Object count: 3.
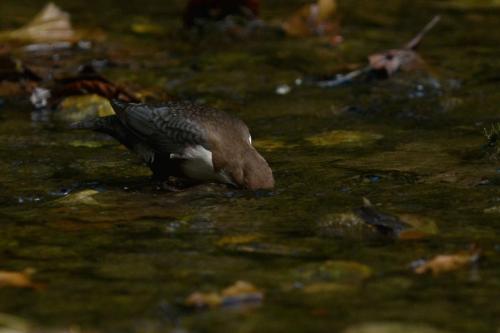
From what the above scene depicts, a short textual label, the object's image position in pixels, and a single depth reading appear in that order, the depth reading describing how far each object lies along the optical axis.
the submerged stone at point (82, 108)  14.66
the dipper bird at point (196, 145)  10.81
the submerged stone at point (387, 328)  6.51
